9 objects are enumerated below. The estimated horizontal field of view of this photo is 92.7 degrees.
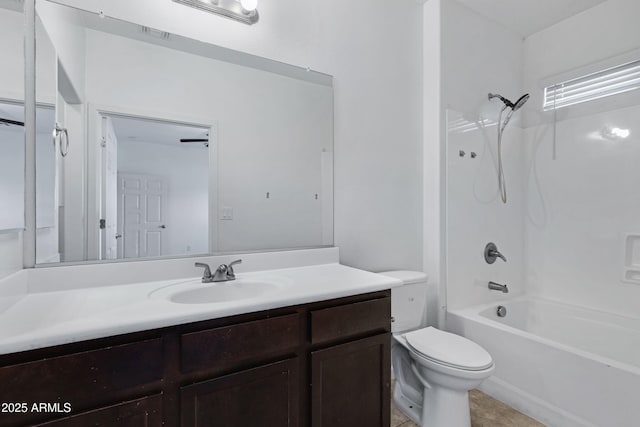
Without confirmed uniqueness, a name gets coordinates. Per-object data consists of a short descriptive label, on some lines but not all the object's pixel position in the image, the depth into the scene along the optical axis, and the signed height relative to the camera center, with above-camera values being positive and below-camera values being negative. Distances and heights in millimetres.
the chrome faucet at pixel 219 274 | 1331 -256
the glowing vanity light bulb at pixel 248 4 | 1471 +1021
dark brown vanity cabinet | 751 -473
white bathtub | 1477 -836
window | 2064 +939
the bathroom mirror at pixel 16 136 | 1008 +289
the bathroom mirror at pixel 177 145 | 1259 +343
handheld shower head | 2237 +831
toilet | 1445 -731
